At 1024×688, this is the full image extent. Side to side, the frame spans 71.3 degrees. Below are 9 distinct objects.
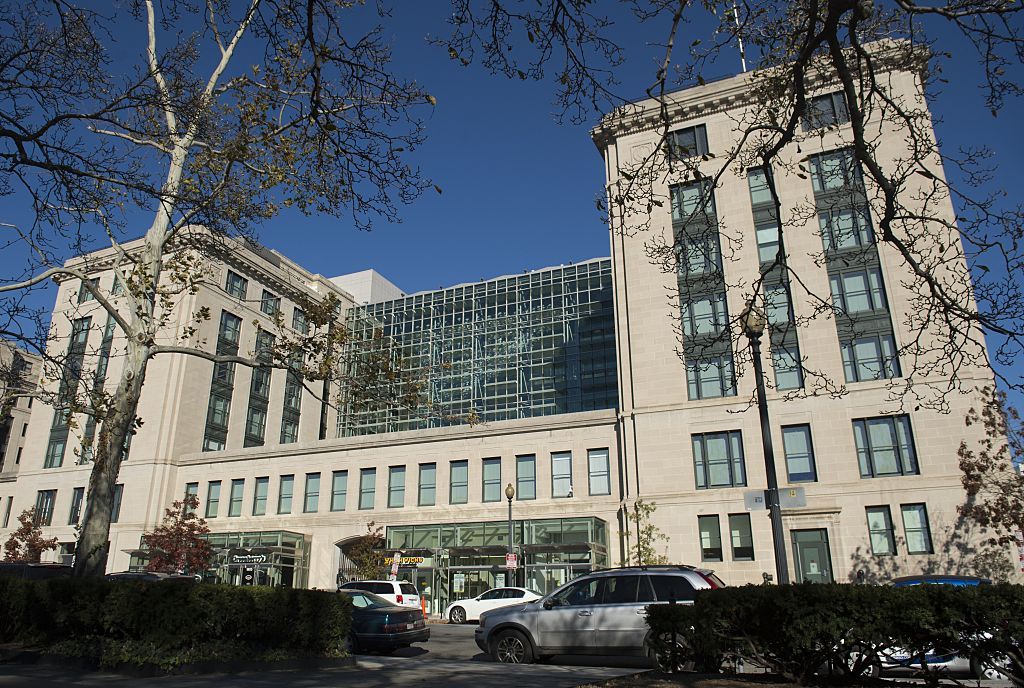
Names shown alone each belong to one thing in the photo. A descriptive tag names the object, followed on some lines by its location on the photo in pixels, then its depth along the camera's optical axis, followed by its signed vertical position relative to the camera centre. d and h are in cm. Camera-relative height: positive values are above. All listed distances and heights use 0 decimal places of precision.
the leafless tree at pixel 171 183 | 898 +574
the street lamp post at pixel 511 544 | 3334 +170
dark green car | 1598 -103
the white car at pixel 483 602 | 2852 -87
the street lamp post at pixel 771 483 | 1429 +206
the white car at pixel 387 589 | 2481 -27
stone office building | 3269 +644
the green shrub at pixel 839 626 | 759 -51
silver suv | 1253 -63
